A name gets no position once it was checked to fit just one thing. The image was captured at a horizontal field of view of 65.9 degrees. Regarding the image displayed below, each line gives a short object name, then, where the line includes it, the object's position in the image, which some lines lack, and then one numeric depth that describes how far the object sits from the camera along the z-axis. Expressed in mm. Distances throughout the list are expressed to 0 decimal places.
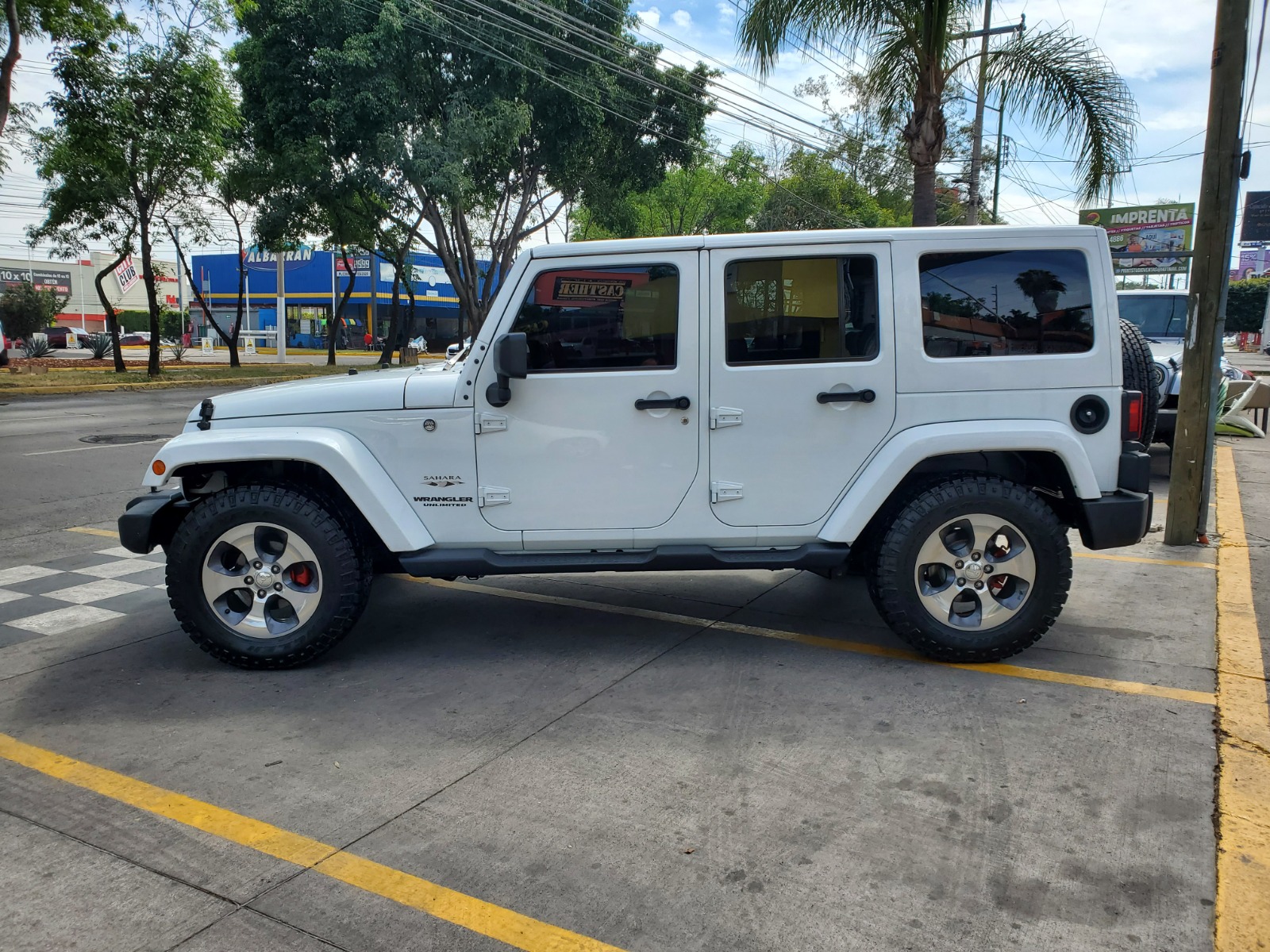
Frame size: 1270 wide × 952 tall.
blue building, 53312
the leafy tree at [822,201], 37281
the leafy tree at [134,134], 19938
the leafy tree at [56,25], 16297
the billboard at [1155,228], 36469
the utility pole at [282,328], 36875
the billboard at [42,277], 76250
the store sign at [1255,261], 98500
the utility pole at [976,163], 24703
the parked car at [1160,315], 12477
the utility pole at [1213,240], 6543
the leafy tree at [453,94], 19234
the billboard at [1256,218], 58969
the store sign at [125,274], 40919
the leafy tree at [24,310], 41719
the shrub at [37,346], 34125
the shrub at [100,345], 38150
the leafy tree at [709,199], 37562
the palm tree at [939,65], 10297
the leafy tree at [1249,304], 69750
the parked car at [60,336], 47156
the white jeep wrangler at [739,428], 4383
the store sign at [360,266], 51469
